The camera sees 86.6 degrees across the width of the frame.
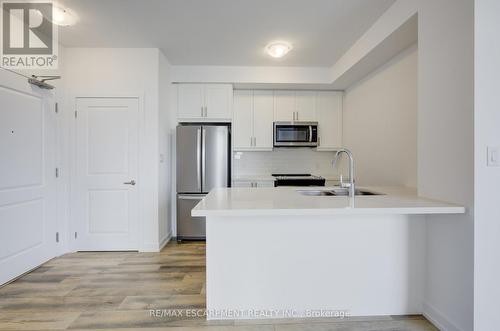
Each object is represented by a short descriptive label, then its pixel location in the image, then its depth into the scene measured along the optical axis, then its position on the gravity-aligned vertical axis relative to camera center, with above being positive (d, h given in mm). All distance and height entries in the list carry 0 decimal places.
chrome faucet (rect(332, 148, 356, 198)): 2051 -172
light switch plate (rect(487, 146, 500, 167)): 1497 +41
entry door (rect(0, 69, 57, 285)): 2445 -145
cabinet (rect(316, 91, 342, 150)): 4316 +703
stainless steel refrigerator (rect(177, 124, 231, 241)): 3750 -100
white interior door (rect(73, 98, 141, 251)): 3281 -151
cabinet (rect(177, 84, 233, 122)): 3961 +911
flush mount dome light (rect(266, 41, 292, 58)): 3094 +1346
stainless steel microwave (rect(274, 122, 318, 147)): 4141 +439
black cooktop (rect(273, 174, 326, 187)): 3875 -279
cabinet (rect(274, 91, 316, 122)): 4266 +907
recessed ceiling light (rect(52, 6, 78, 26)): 2432 +1387
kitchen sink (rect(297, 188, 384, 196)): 2518 -288
